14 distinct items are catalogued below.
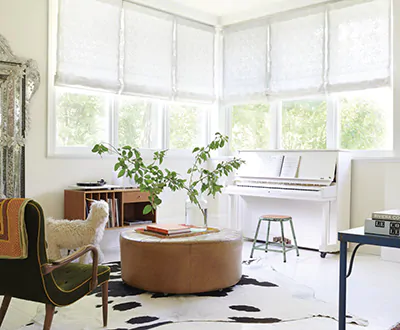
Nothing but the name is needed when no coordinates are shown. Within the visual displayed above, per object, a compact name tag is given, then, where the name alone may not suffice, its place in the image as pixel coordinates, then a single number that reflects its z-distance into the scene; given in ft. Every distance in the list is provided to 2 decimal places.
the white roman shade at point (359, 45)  17.89
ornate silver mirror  15.64
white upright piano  17.66
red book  12.72
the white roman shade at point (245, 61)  21.42
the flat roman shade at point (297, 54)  19.58
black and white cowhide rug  10.26
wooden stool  16.61
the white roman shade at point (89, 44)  17.27
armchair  8.45
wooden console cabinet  16.49
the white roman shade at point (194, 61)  21.36
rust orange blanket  8.41
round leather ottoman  11.90
